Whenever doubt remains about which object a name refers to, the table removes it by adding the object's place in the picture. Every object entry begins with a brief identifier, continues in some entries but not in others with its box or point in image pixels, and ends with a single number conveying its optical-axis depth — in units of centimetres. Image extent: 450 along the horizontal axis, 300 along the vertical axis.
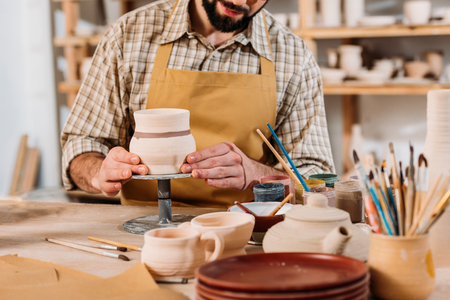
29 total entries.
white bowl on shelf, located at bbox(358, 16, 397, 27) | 280
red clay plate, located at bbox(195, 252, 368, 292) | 68
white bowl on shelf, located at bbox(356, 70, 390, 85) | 284
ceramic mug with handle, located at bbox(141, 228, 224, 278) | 89
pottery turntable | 124
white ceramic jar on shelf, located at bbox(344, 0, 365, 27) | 289
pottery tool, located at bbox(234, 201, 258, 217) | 114
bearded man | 171
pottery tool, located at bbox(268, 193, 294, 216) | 114
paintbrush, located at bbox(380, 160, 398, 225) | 82
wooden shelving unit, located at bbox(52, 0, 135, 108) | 338
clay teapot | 83
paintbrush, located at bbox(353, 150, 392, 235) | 81
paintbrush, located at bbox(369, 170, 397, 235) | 80
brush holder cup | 78
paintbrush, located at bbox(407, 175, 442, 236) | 77
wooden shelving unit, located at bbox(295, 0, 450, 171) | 275
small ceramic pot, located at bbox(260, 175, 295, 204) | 131
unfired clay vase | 116
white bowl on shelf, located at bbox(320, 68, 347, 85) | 292
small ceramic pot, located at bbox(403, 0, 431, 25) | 272
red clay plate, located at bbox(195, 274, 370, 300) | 68
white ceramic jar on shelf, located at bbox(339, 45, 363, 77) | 291
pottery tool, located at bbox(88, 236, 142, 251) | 108
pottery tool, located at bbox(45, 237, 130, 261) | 104
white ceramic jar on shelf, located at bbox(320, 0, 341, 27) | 291
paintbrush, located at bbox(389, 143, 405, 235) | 80
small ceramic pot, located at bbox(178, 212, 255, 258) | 93
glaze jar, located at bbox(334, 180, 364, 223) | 123
